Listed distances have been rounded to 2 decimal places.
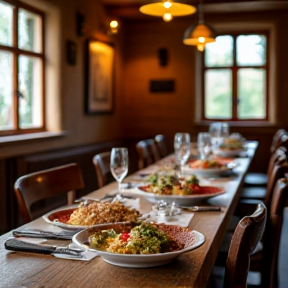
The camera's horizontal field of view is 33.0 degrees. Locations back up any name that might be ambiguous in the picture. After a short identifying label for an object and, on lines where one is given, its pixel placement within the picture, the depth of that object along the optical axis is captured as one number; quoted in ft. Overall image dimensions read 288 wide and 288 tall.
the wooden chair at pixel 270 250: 6.64
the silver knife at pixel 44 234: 4.89
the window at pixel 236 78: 21.71
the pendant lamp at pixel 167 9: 9.87
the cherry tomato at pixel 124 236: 4.14
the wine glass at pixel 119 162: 6.55
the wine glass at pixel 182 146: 8.84
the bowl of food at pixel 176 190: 6.51
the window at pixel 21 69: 13.57
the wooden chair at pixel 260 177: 14.76
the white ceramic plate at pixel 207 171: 9.07
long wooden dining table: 3.71
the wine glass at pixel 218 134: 14.23
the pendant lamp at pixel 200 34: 14.01
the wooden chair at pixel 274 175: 8.07
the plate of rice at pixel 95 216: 5.00
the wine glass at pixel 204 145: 11.00
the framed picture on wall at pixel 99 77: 17.92
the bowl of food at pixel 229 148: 12.92
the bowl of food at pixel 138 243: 3.86
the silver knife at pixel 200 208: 6.15
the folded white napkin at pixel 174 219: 5.53
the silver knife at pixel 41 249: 4.41
